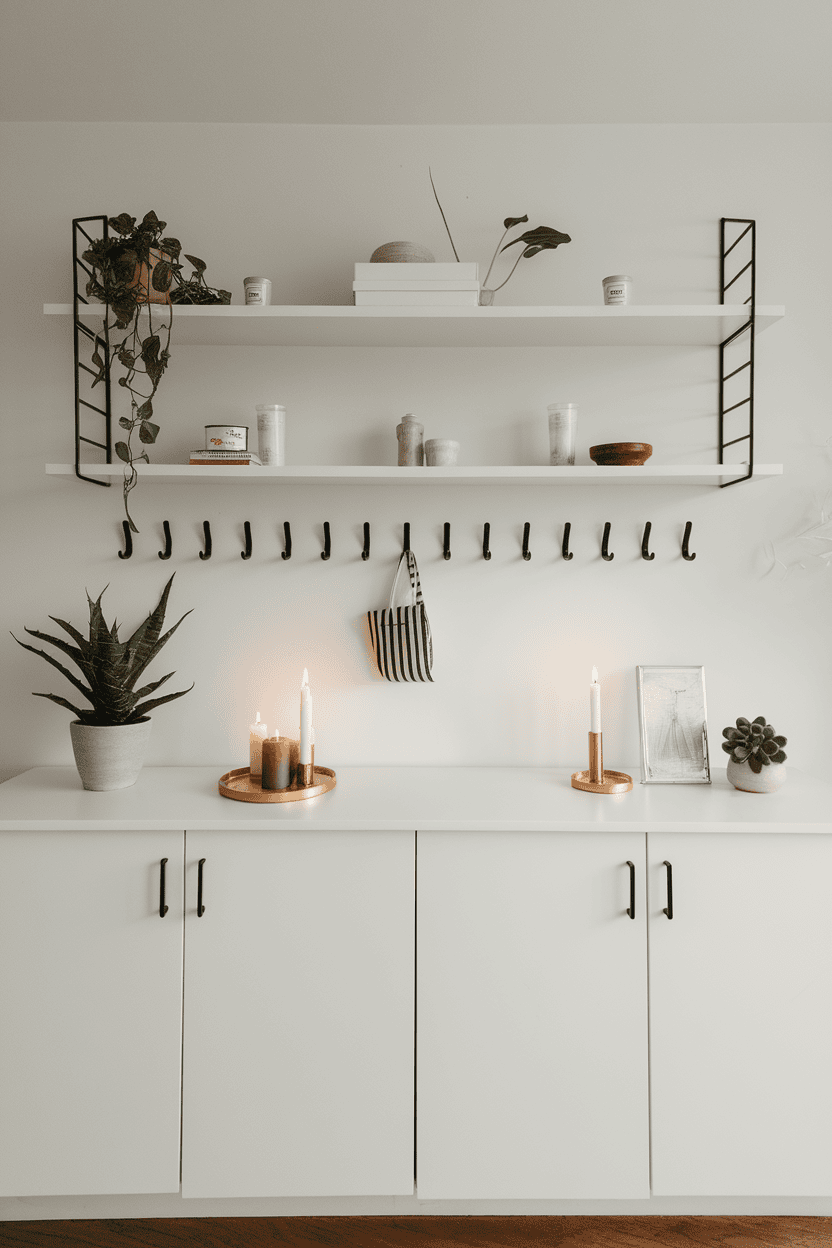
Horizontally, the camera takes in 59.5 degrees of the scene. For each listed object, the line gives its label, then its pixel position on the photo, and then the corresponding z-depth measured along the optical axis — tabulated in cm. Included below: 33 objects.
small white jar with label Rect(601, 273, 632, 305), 178
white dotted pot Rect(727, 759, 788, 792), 175
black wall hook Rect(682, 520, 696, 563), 199
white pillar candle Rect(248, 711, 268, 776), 177
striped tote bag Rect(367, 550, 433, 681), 197
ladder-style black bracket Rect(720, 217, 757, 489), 185
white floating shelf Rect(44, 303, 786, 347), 174
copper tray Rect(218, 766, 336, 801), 166
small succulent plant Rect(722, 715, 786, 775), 174
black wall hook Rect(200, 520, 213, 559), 199
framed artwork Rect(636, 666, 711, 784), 184
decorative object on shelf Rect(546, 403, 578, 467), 185
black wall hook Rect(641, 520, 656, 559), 199
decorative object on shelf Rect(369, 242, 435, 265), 178
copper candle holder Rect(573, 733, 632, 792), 176
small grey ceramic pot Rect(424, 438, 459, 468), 183
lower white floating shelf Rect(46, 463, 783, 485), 176
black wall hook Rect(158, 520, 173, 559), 200
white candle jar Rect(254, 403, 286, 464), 184
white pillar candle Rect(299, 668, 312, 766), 172
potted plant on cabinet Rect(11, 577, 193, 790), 173
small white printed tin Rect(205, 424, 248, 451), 180
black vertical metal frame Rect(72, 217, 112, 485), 187
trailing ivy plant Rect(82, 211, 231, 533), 167
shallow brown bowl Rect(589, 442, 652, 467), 179
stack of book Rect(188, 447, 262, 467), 179
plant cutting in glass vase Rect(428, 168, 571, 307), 183
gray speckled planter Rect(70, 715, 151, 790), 173
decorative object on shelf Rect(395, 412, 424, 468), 188
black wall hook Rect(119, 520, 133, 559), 200
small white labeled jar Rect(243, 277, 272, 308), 179
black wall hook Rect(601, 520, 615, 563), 200
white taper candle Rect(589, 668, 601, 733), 178
